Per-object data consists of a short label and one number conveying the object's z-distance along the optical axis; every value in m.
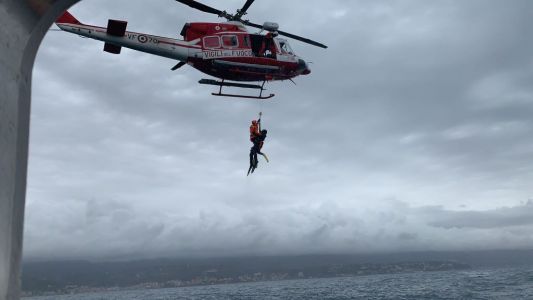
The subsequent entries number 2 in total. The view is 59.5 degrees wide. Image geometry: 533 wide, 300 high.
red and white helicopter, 23.31
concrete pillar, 3.70
